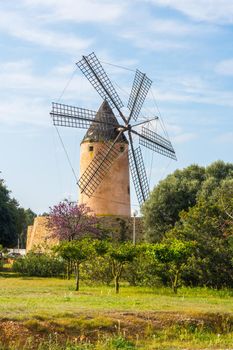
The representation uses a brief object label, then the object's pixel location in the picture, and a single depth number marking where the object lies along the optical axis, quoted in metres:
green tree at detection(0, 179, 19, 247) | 46.63
